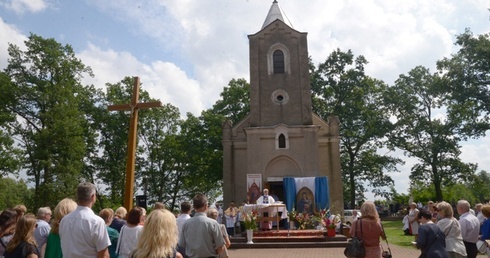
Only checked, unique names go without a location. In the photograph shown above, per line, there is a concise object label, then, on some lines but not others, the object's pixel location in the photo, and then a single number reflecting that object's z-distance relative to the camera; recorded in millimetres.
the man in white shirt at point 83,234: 4766
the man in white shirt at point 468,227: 7703
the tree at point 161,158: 38781
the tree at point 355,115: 36500
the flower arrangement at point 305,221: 20202
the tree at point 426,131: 33719
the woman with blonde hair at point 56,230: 5484
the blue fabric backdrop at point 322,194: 23984
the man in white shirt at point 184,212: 7184
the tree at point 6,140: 28344
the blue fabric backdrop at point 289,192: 24125
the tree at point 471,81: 30112
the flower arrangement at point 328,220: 17359
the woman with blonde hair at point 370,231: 6043
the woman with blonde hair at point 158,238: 4137
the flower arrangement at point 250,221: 16922
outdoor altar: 17734
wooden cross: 11203
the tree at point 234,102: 38719
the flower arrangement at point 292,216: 20500
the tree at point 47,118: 28312
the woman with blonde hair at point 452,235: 7027
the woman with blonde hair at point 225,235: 6247
